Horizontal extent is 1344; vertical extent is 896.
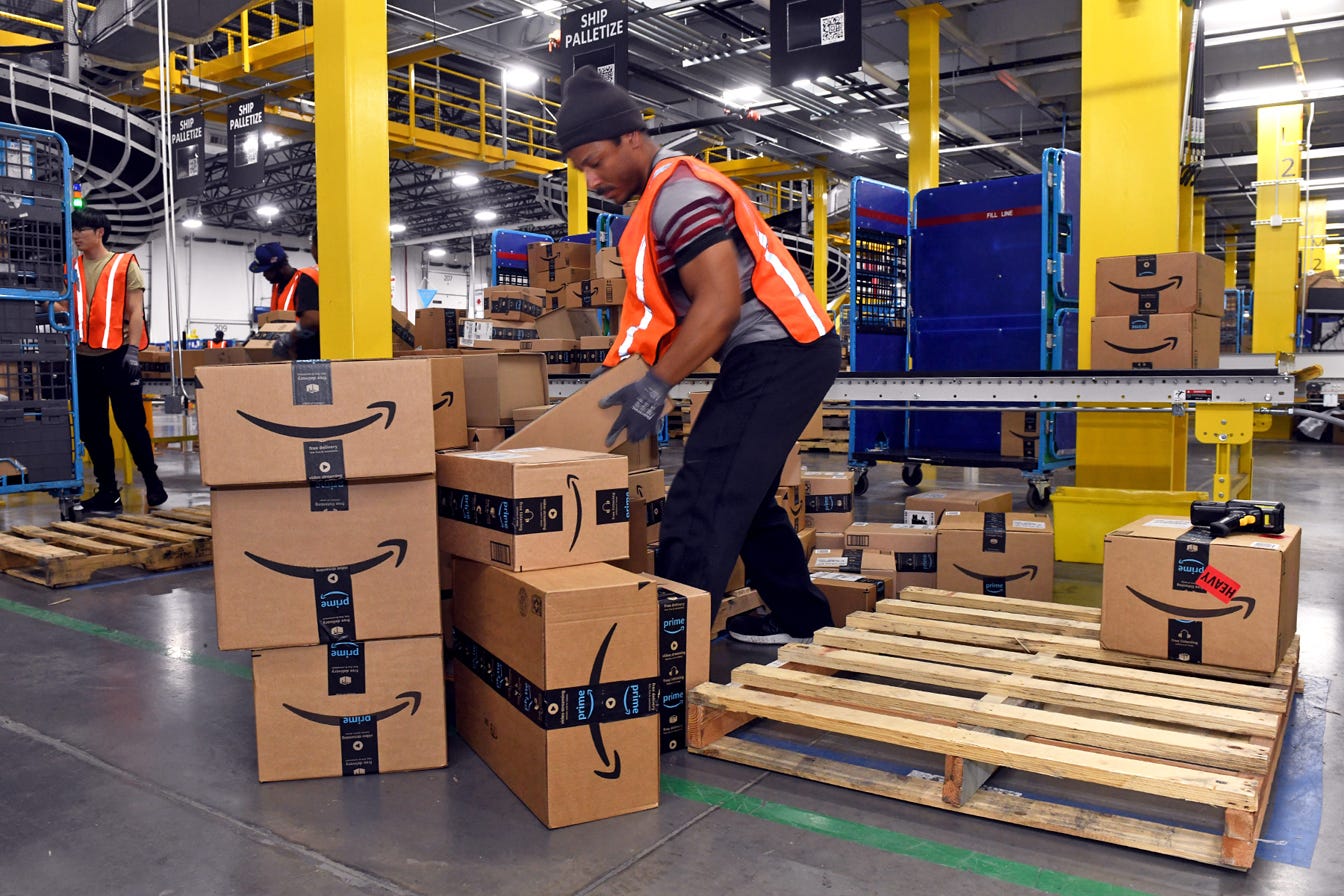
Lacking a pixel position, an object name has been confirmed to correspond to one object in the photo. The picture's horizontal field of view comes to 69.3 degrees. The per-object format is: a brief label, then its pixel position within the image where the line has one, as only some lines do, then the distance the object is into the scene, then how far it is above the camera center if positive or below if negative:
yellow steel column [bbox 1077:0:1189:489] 5.38 +1.21
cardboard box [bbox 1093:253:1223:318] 5.02 +0.52
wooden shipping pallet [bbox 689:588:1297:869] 1.99 -0.80
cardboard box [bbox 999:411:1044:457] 7.29 -0.38
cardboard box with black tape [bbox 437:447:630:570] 2.31 -0.30
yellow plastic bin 4.77 -0.66
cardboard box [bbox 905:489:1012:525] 4.71 -0.59
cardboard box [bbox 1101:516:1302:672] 2.59 -0.59
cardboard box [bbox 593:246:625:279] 10.05 +1.28
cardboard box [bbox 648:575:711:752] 2.53 -0.70
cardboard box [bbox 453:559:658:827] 2.10 -0.68
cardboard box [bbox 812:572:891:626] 3.76 -0.81
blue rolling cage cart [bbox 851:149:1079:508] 7.22 +0.67
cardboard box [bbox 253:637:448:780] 2.38 -0.79
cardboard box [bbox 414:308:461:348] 8.32 +0.54
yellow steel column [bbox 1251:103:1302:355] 15.15 +2.17
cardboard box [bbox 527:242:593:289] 10.80 +1.40
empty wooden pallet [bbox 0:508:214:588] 4.64 -0.79
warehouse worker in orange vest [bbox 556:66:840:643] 2.71 +0.12
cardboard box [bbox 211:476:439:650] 2.33 -0.43
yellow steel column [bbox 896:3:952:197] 11.60 +3.52
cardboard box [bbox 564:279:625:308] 10.07 +0.98
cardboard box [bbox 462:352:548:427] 3.60 +0.01
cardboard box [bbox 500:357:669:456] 2.81 -0.11
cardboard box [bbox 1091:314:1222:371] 5.02 +0.21
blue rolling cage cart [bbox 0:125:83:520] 5.94 +0.45
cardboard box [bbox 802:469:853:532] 4.88 -0.59
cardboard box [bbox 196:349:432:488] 2.29 -0.08
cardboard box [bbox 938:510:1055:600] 4.09 -0.74
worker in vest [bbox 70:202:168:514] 6.48 +0.29
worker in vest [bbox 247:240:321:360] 6.47 +0.64
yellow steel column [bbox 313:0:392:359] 5.93 +1.34
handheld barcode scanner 2.78 -0.39
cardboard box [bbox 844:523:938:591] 4.25 -0.71
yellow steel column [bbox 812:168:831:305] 18.77 +2.77
